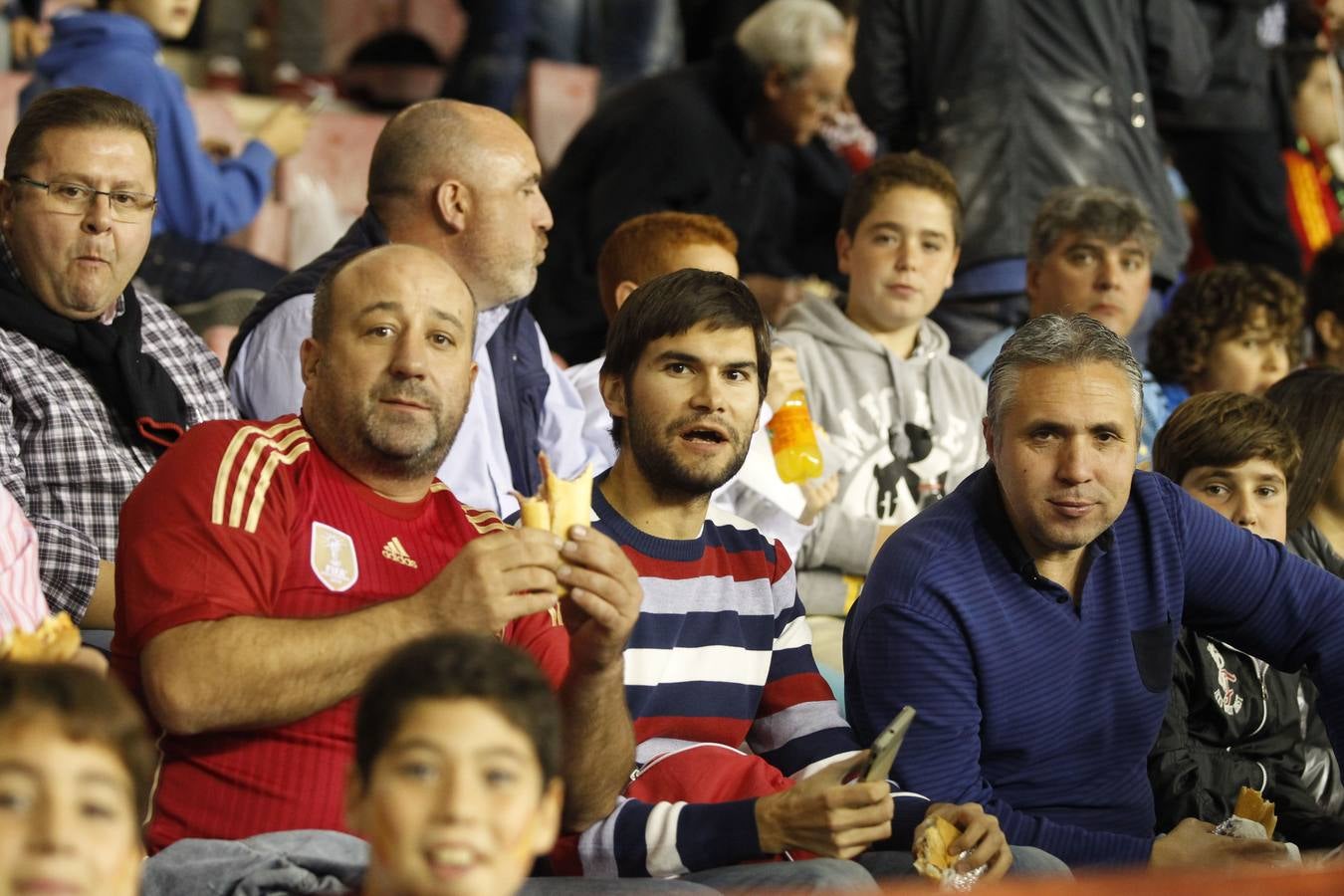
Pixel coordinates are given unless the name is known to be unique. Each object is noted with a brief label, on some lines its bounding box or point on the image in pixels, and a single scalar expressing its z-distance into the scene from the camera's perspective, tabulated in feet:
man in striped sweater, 17.35
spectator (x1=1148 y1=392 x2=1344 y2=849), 22.75
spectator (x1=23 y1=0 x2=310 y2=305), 31.94
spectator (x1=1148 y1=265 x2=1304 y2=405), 34.14
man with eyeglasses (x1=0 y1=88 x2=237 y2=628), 21.71
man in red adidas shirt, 15.97
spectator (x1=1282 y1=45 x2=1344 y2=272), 45.85
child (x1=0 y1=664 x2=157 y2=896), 10.89
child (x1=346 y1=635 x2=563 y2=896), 11.37
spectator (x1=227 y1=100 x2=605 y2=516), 26.58
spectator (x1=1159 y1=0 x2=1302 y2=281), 41.70
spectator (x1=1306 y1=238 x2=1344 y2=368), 36.14
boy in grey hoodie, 29.35
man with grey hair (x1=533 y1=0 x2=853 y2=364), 35.83
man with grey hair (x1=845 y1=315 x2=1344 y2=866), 19.79
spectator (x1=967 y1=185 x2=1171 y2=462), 32.96
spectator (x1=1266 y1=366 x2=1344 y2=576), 27.20
